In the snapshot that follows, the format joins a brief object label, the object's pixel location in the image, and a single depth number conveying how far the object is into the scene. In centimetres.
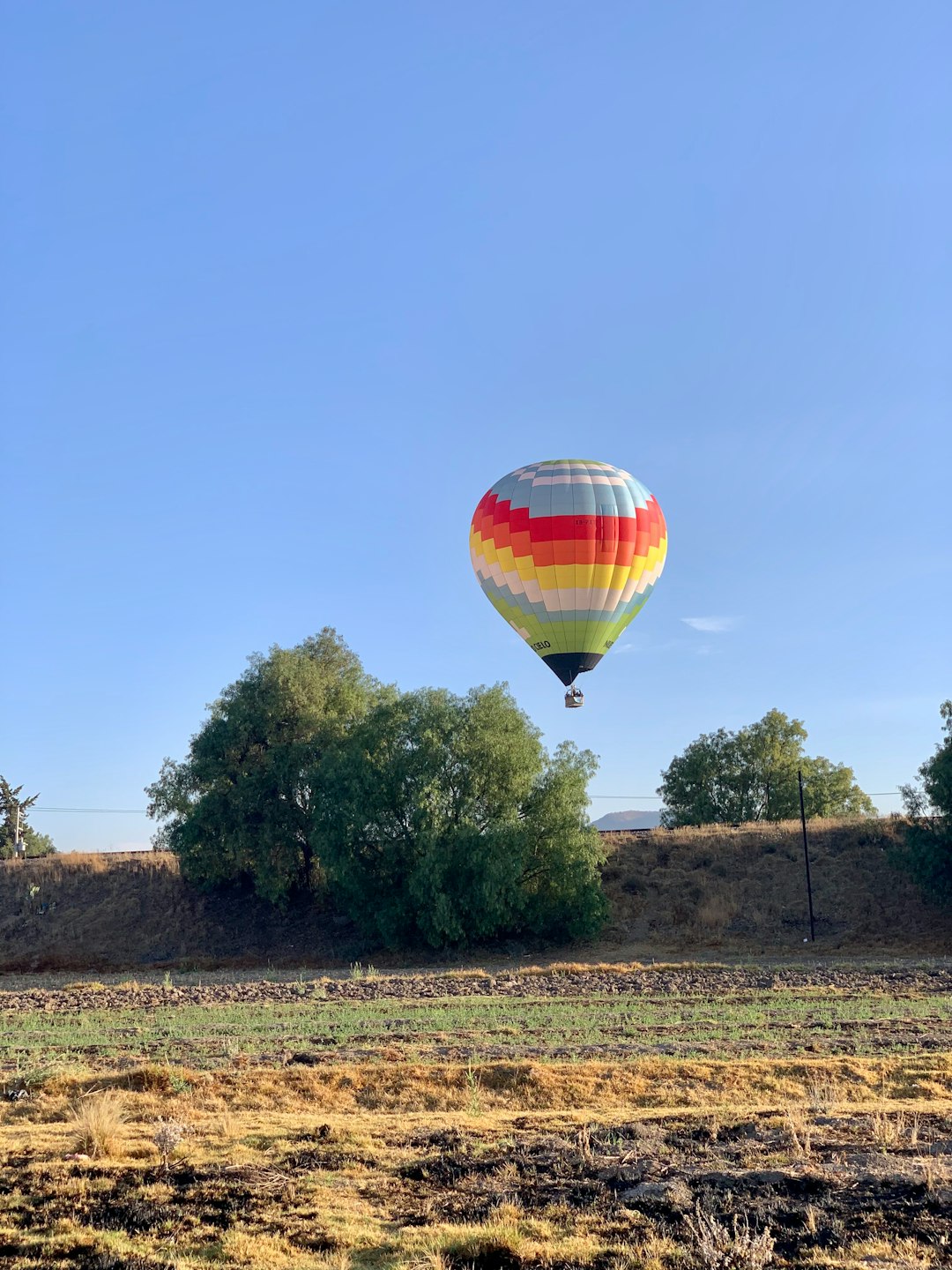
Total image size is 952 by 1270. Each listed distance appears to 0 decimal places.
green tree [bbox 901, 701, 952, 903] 4469
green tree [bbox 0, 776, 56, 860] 8494
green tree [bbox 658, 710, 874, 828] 7238
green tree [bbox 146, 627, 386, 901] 5131
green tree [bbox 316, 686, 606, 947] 4412
